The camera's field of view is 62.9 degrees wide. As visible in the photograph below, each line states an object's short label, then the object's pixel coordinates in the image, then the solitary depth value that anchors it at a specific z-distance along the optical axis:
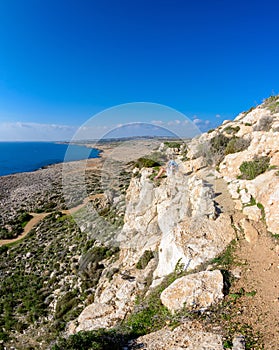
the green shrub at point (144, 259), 11.18
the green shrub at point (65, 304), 12.24
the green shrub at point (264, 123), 15.35
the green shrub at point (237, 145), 15.25
